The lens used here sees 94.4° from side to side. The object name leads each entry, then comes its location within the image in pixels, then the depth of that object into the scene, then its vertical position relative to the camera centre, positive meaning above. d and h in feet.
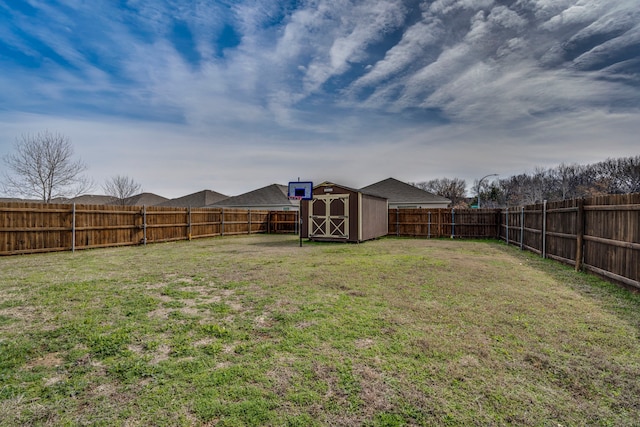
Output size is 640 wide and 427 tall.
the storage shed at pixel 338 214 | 44.83 +0.12
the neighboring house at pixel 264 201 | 93.25 +4.72
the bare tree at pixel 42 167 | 58.03 +10.00
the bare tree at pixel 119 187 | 110.32 +10.81
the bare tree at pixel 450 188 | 167.73 +15.73
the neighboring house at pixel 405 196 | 84.99 +5.54
